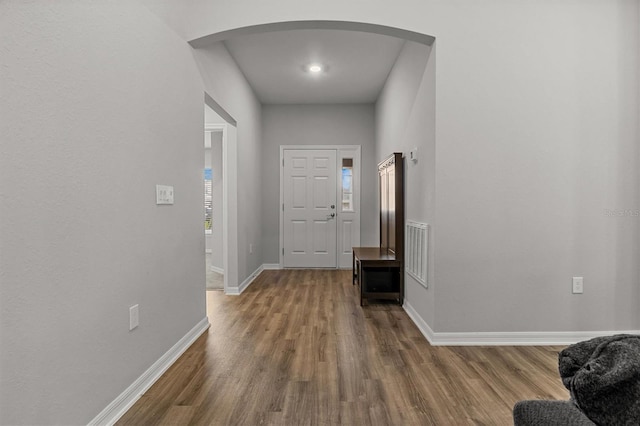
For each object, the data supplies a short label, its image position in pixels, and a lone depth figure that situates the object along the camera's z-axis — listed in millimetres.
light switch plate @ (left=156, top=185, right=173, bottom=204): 2207
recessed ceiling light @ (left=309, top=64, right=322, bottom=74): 4295
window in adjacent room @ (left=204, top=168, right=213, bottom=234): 8383
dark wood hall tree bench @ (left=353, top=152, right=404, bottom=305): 3764
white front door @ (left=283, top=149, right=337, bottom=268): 5926
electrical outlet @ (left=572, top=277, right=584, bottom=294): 2680
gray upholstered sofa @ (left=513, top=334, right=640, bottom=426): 596
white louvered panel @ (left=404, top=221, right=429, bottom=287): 2924
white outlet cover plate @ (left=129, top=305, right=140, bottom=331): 1902
